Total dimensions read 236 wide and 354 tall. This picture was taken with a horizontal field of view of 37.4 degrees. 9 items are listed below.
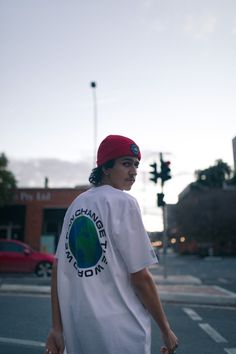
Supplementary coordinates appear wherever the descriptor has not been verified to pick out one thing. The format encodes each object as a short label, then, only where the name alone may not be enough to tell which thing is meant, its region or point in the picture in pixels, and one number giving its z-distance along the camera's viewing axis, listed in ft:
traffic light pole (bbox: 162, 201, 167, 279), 41.77
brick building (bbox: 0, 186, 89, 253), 79.97
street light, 82.28
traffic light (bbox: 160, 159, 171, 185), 41.75
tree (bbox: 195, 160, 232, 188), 164.45
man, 4.93
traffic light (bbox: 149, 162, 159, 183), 42.05
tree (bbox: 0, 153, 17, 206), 77.51
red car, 49.83
